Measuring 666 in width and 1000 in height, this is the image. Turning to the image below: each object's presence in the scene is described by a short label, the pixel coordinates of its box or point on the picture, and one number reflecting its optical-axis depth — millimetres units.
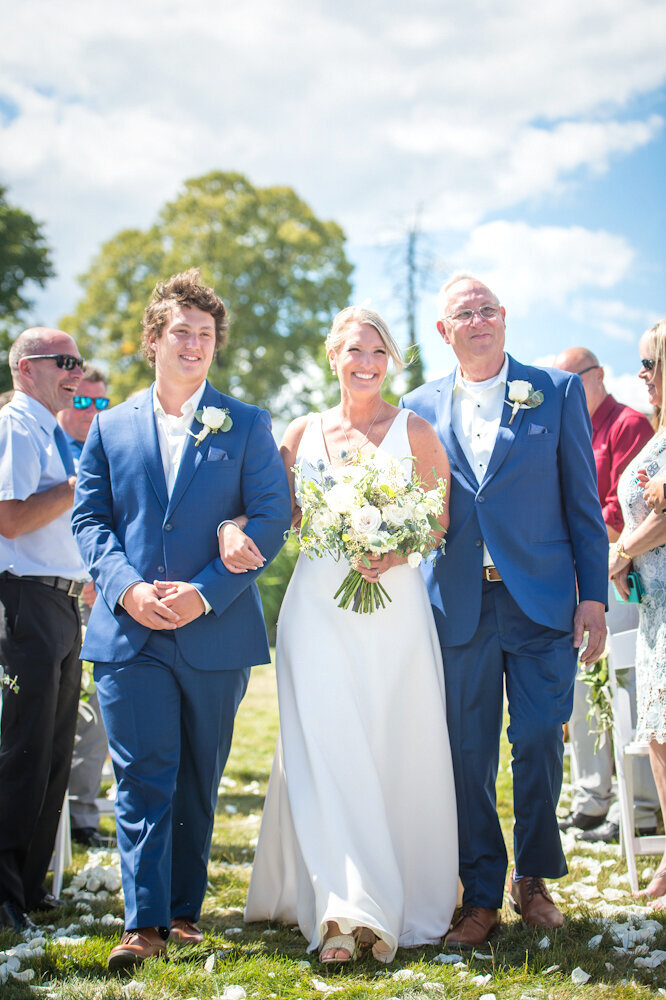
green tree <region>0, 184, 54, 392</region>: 29359
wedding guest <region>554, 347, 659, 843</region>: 6297
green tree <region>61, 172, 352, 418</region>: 32375
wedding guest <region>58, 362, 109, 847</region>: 6613
